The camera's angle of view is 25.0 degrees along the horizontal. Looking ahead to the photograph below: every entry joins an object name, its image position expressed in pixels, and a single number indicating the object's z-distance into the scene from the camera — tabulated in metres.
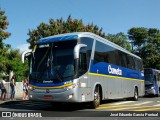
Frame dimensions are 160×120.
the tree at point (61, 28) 48.66
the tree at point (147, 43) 83.31
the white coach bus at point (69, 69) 15.80
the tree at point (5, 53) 30.48
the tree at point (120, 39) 94.19
